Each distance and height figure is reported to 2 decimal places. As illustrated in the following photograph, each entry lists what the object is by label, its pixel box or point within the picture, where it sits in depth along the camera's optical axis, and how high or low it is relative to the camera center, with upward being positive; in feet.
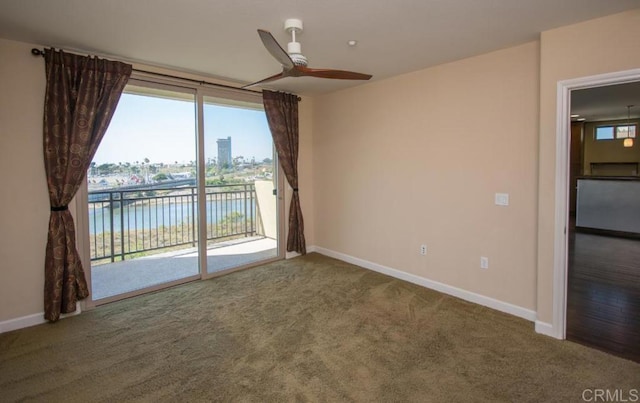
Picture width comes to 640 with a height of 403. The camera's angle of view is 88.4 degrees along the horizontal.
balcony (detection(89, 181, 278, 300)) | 14.49 -2.06
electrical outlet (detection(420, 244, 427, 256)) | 12.93 -2.45
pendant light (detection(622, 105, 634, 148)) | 27.30 +3.86
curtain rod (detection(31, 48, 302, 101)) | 9.68 +4.33
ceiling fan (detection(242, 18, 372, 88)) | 7.04 +2.88
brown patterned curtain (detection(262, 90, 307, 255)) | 15.60 +2.38
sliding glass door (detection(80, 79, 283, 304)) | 12.75 +0.05
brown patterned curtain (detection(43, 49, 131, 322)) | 9.98 +1.39
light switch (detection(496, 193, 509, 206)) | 10.55 -0.40
